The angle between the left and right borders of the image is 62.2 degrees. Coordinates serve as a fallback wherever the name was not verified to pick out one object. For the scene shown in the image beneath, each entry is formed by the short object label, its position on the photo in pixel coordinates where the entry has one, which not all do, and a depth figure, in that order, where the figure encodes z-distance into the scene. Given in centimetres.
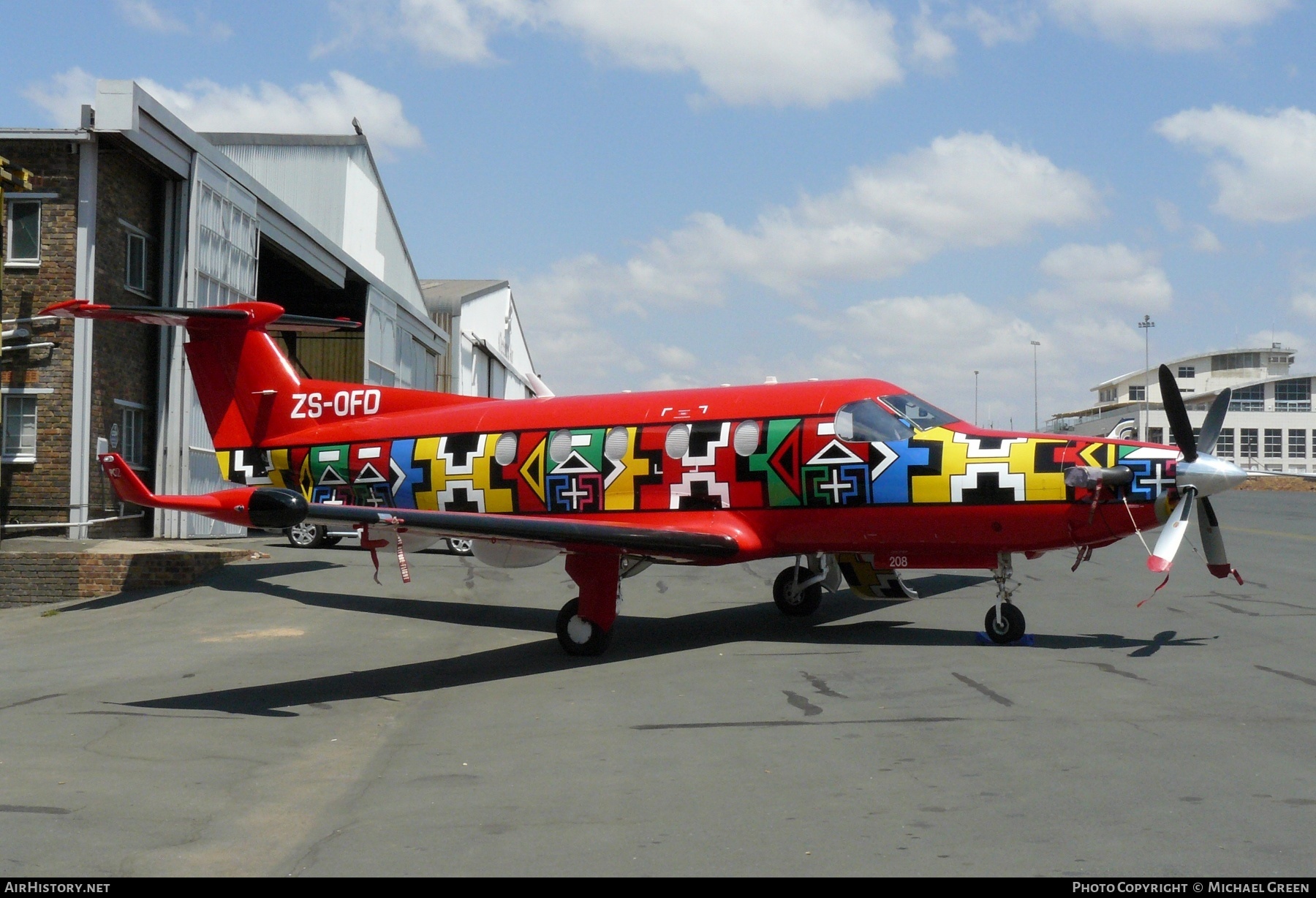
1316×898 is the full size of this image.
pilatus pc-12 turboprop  1128
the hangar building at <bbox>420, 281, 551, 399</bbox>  5300
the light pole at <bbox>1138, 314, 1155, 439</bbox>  10704
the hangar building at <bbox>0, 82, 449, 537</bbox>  2055
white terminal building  9125
